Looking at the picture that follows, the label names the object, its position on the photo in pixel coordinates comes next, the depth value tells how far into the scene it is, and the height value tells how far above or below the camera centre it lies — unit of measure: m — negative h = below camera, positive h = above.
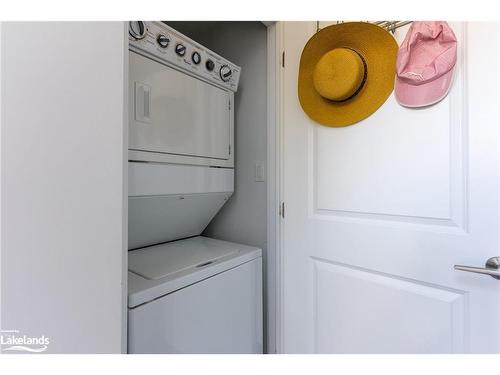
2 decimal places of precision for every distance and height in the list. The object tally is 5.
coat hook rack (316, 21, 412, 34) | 1.02 +0.73
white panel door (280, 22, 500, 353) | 0.89 -0.15
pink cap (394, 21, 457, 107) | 0.92 +0.51
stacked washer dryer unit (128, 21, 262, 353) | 0.98 -0.09
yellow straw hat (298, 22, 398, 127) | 1.07 +0.56
